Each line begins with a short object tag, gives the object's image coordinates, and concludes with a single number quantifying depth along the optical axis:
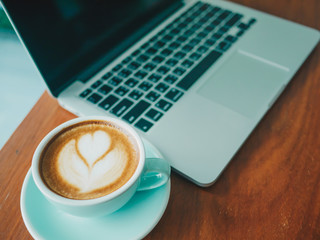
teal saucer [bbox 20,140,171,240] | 0.33
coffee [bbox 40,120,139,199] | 0.33
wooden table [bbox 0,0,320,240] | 0.37
